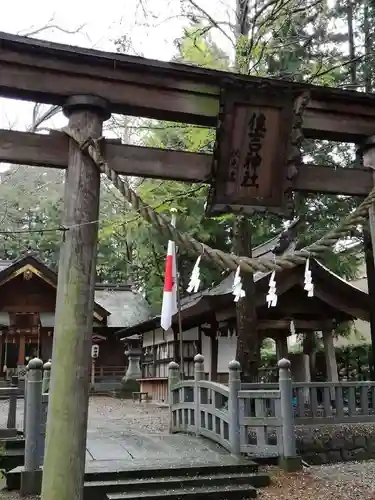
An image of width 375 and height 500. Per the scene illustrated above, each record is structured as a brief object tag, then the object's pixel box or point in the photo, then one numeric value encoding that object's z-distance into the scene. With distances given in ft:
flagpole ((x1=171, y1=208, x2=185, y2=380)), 32.99
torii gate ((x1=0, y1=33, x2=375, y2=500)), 12.42
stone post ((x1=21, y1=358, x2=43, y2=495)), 20.03
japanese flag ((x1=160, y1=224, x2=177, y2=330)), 24.62
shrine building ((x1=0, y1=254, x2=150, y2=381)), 53.52
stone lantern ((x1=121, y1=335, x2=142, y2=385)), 73.05
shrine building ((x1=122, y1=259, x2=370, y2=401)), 39.40
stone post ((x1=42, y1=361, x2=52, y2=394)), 27.12
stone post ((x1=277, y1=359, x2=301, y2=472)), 23.75
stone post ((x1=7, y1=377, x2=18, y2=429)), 27.45
